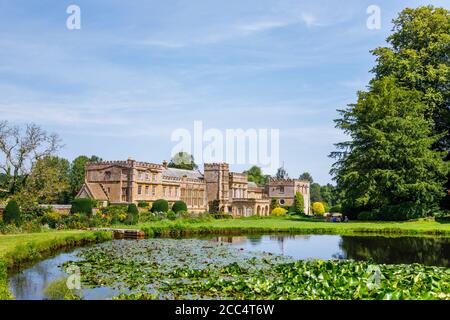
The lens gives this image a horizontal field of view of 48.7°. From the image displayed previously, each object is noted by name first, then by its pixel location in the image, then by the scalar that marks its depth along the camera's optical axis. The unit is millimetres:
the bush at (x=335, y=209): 65612
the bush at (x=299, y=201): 66219
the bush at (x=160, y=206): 45719
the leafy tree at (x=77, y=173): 64625
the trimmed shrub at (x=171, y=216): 40281
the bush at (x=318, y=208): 68406
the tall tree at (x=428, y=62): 39438
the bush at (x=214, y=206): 60750
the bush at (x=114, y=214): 34562
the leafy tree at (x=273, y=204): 67281
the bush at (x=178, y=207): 47438
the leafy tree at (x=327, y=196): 96375
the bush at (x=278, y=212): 60584
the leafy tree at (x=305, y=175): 134375
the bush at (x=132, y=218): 34625
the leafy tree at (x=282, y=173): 93819
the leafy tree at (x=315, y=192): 114281
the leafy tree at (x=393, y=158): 36969
